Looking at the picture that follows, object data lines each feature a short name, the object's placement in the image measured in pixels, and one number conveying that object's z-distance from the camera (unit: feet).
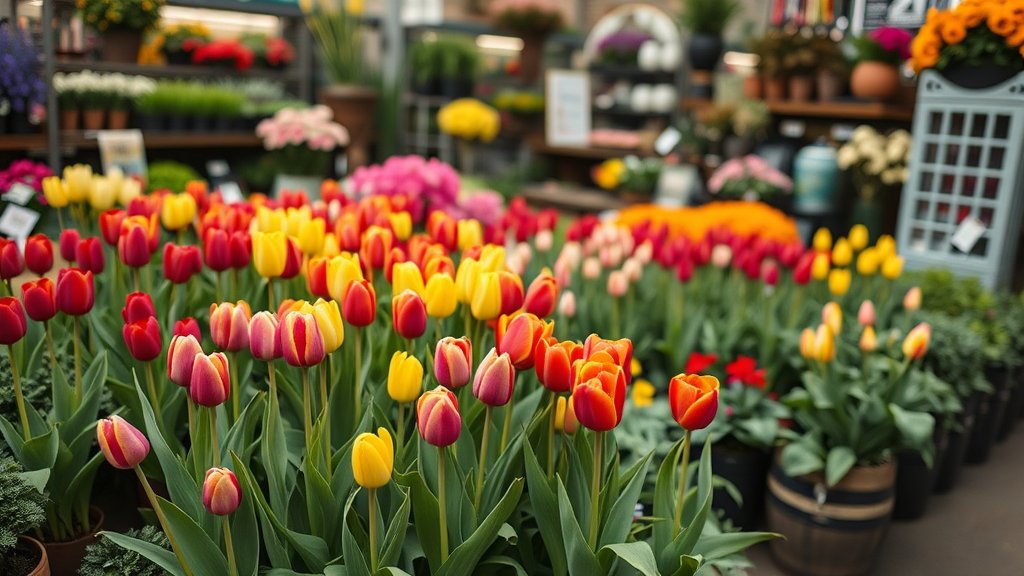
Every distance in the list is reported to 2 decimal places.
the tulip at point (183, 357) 3.49
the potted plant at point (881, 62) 13.26
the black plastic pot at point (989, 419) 9.78
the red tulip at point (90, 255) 5.14
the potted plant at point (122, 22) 12.67
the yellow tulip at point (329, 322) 3.73
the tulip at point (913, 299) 7.78
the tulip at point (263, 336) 3.68
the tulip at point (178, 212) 6.31
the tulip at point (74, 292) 4.24
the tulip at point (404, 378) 3.68
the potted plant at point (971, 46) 9.62
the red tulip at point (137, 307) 4.20
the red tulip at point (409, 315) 4.02
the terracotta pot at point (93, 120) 12.21
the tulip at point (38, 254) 4.96
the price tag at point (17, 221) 7.30
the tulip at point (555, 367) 3.56
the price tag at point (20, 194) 7.40
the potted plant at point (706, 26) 16.28
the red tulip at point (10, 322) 3.79
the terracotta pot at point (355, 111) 15.65
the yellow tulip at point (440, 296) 4.43
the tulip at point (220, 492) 3.11
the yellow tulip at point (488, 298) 4.22
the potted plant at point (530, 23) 18.89
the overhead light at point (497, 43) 20.29
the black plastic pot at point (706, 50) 16.60
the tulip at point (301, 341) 3.58
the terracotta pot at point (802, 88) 14.71
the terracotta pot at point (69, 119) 11.93
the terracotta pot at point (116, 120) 12.66
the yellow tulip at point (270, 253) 4.76
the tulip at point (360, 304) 4.11
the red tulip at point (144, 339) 3.88
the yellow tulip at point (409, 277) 4.55
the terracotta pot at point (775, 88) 15.06
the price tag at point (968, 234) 10.99
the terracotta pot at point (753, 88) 15.43
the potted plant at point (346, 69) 15.20
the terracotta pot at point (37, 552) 3.62
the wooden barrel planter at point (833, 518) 7.16
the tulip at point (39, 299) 4.14
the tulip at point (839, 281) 7.84
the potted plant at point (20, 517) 3.50
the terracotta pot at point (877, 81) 13.48
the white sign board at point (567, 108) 19.16
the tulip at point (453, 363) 3.51
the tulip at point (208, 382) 3.35
